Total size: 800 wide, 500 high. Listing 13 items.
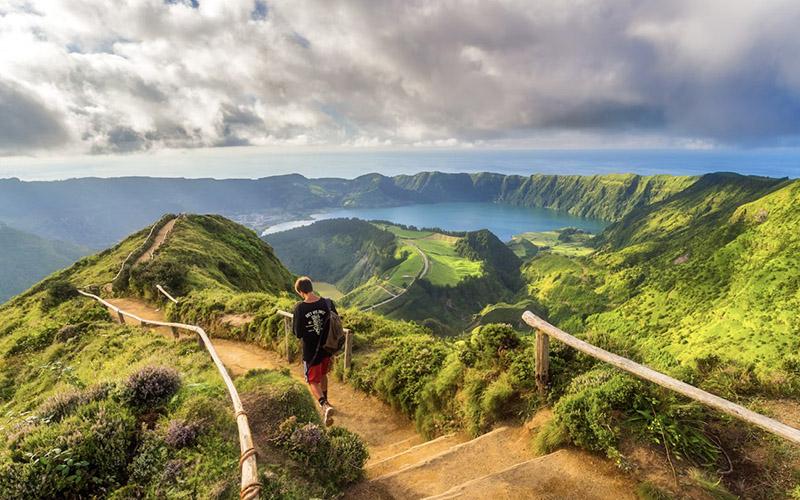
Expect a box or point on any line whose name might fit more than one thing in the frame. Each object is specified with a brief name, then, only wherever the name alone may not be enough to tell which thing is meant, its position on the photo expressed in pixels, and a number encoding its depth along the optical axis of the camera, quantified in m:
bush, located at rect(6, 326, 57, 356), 17.89
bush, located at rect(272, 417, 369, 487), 5.54
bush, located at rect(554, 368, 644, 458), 5.75
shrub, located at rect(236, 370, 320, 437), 6.02
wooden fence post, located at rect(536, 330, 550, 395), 7.13
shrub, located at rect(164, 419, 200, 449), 5.25
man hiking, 7.81
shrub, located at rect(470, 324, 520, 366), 8.42
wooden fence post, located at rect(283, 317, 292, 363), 13.98
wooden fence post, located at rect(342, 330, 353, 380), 12.34
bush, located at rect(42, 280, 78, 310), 26.64
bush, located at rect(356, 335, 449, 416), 10.17
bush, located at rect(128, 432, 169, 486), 4.86
